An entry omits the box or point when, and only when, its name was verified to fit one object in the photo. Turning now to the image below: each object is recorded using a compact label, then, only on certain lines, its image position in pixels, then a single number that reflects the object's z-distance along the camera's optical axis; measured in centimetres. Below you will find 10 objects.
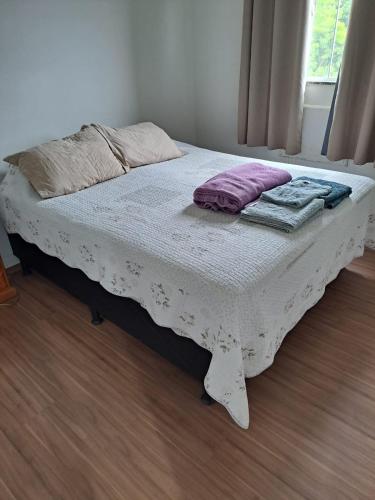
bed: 131
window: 248
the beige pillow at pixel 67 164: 208
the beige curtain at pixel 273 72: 251
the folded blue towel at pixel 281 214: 154
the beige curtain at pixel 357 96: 224
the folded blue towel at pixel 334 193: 176
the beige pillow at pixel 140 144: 250
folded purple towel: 172
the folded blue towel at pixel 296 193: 167
